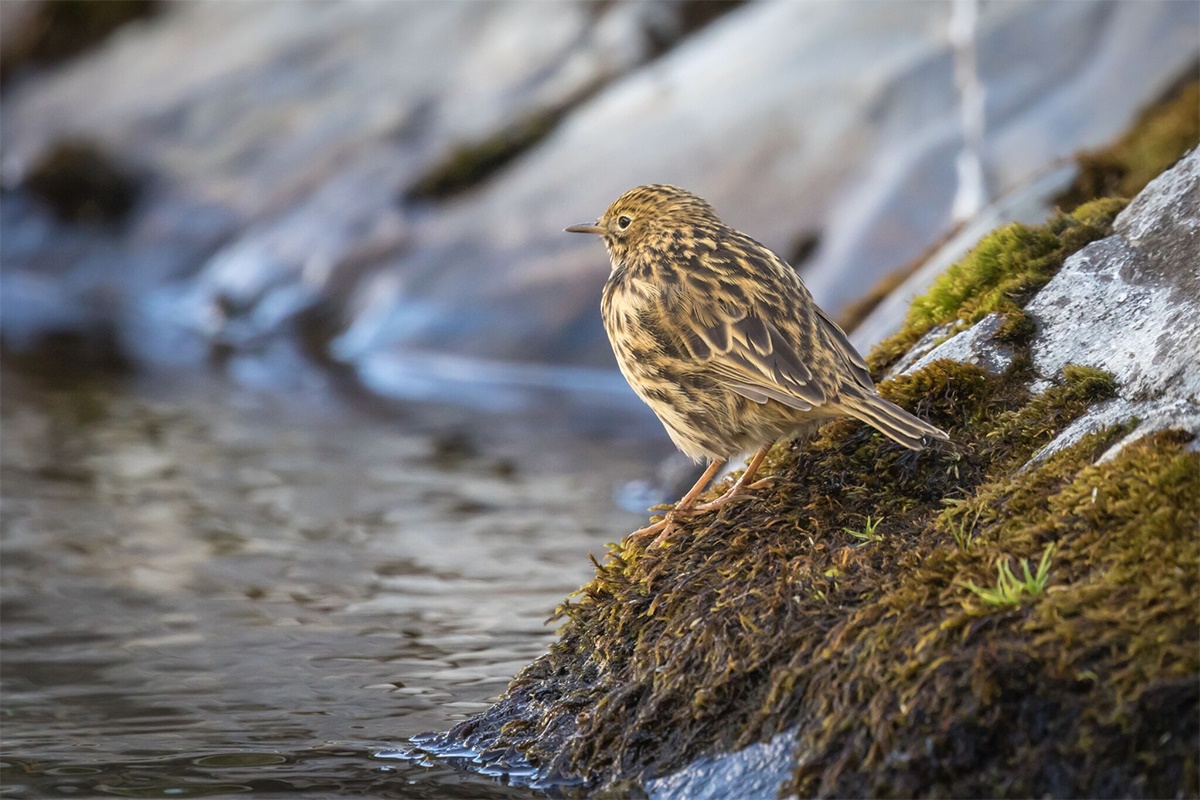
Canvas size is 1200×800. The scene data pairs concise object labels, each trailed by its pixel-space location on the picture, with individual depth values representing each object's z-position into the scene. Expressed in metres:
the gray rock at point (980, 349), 10.67
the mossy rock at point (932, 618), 7.63
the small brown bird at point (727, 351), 10.26
